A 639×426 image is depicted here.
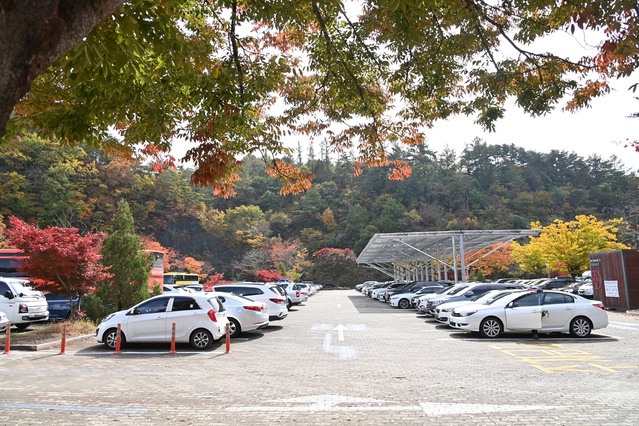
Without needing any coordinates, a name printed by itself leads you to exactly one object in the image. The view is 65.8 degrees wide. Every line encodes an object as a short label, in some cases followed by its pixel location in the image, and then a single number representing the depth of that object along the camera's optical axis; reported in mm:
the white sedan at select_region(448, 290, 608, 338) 13922
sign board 23280
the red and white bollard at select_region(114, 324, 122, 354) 11822
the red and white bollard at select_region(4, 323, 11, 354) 11898
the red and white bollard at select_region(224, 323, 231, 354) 11594
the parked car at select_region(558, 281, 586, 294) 32781
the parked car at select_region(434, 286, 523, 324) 16688
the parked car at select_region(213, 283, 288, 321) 18281
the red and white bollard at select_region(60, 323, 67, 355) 11870
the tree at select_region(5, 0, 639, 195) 4332
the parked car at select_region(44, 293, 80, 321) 19234
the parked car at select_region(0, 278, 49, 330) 16344
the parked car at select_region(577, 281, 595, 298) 31173
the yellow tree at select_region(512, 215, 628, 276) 39938
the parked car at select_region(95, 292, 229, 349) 12336
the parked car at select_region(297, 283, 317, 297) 42112
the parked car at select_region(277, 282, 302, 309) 30259
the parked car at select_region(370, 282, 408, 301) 36906
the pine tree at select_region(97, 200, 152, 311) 18047
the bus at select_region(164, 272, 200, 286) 44500
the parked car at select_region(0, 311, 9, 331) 13569
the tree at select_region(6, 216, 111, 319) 15219
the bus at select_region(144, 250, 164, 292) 27203
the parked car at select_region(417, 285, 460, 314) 22734
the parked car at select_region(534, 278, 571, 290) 37500
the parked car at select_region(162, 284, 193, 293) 27502
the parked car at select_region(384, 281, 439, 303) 32059
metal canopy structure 33250
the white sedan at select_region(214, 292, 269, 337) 14875
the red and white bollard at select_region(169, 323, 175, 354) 11727
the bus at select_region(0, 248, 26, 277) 23297
